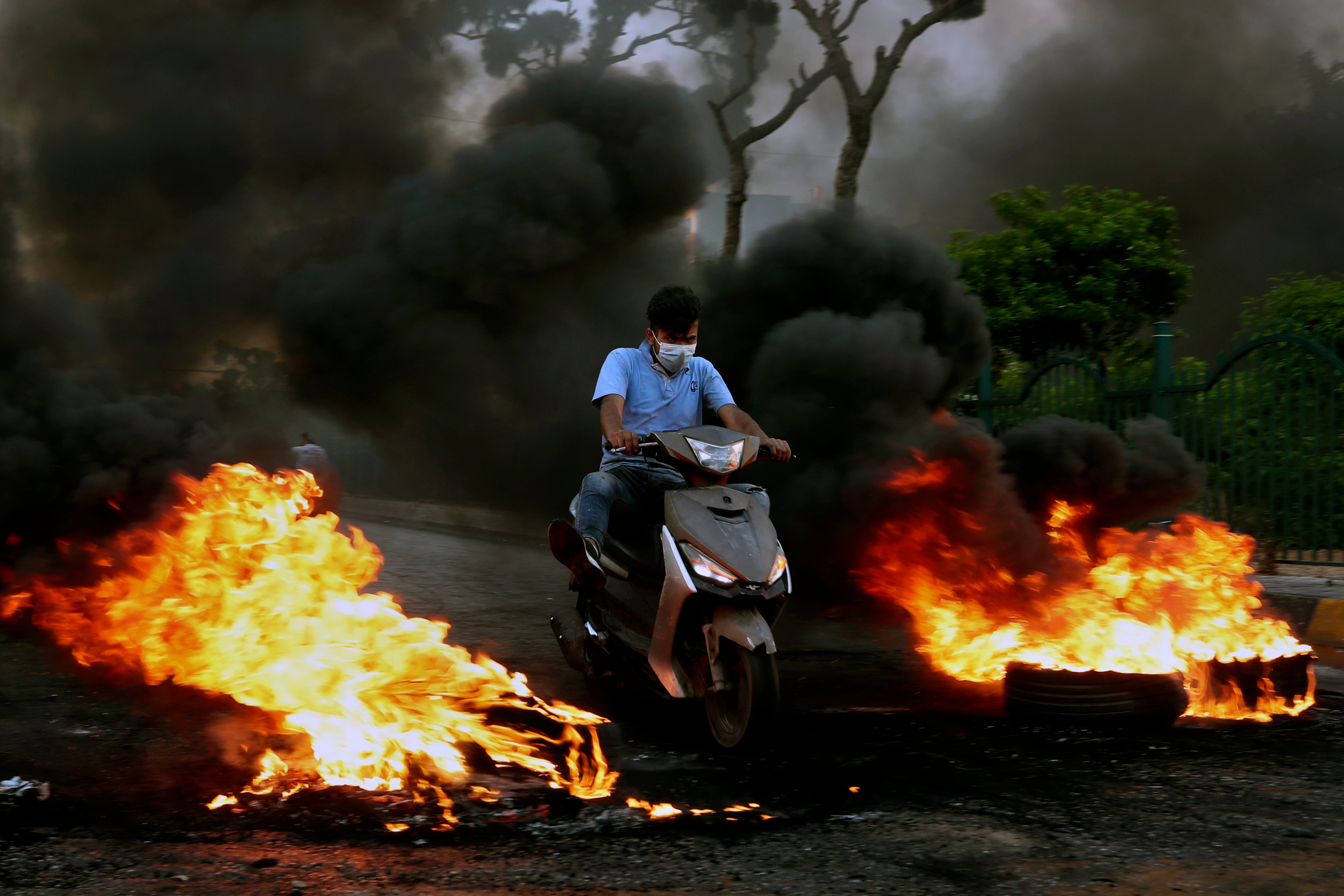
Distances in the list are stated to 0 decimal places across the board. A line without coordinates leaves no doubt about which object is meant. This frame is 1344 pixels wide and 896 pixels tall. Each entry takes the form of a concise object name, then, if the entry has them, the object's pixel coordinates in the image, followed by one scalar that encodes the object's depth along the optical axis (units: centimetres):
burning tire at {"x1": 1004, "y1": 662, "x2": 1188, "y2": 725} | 484
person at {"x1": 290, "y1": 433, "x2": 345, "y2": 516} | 1120
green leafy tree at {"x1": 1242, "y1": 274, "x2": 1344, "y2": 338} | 1336
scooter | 448
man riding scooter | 511
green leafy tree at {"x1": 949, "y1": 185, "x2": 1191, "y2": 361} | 1605
